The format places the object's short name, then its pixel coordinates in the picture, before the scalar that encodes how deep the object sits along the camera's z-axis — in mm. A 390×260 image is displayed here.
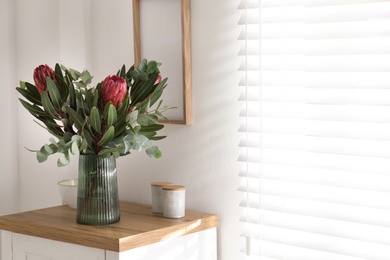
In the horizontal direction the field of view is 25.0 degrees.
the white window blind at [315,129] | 2621
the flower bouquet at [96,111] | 2737
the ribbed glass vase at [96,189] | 2855
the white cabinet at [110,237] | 2735
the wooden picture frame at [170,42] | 3090
